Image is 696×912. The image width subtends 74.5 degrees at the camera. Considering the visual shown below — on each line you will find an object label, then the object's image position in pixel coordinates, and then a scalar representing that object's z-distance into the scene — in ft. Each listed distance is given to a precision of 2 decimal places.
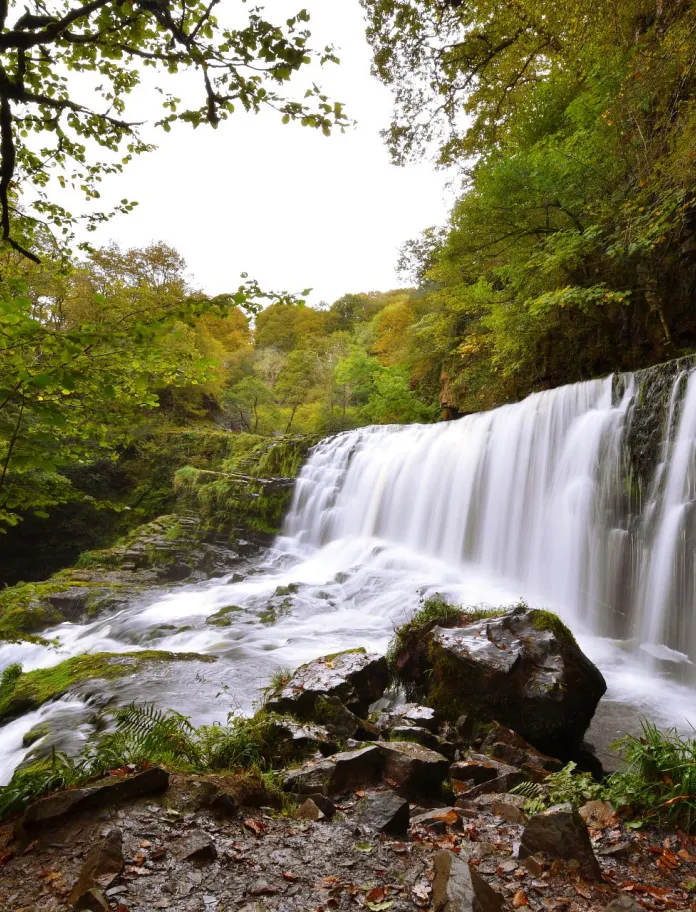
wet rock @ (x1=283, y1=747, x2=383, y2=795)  9.80
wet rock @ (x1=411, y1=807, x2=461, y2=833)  8.73
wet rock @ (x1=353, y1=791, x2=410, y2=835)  8.42
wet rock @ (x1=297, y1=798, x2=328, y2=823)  8.69
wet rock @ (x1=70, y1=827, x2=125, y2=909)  5.85
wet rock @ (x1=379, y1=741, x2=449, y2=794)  10.09
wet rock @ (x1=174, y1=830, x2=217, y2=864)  6.88
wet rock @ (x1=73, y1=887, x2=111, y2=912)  5.54
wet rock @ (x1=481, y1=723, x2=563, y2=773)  11.84
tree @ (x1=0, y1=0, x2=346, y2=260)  7.53
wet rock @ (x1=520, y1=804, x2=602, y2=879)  7.27
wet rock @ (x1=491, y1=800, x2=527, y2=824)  8.94
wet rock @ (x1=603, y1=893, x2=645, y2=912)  6.24
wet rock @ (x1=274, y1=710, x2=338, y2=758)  11.57
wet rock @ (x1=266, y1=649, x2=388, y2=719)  13.84
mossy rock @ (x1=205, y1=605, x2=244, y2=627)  27.35
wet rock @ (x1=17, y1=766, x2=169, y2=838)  7.25
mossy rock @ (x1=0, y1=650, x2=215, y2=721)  17.20
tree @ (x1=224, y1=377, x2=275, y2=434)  82.23
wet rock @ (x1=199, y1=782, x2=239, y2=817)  8.27
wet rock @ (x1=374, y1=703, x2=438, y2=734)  13.12
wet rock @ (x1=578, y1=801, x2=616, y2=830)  8.62
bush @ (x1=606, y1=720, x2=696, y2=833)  8.52
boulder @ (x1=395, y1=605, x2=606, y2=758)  13.38
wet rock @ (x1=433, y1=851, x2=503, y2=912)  5.98
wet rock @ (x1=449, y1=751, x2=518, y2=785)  10.85
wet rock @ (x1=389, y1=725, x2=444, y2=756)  12.12
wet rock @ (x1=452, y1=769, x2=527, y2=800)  10.25
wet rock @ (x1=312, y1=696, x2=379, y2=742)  12.58
